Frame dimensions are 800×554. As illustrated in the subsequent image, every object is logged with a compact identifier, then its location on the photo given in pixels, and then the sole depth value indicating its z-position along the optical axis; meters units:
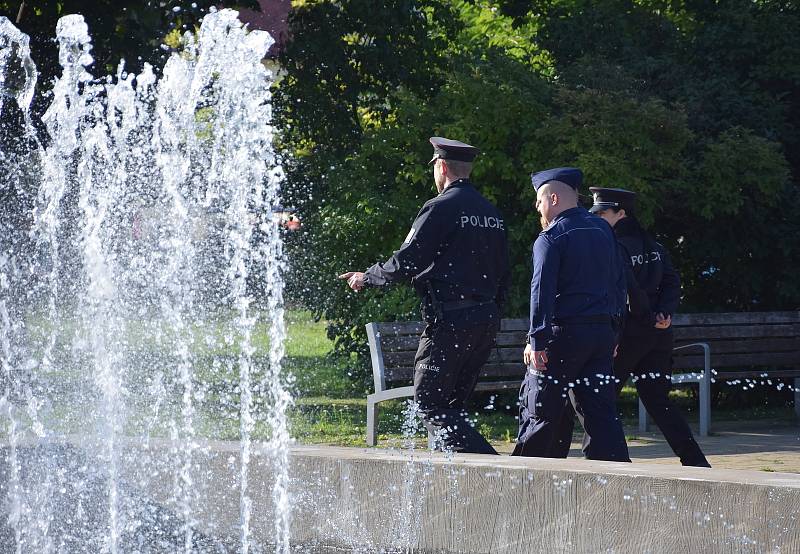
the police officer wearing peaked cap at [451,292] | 12.52
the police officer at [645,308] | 14.29
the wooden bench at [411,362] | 16.33
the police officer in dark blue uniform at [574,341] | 11.87
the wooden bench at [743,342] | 19.75
